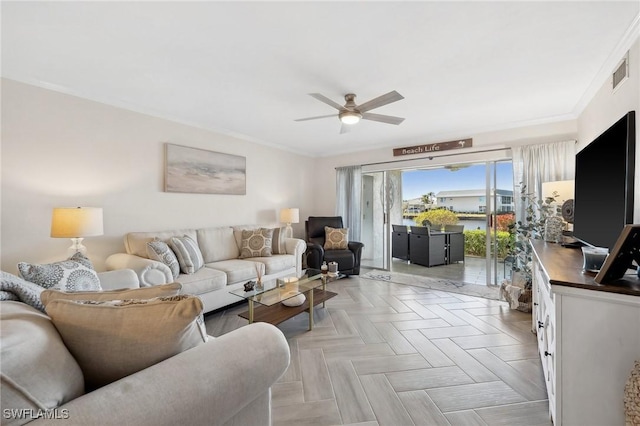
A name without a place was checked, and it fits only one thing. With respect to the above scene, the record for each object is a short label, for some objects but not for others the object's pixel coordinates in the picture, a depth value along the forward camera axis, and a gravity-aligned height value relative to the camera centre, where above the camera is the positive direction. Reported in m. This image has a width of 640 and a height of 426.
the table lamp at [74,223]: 2.37 -0.11
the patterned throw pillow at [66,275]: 1.52 -0.39
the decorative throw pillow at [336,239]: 4.90 -0.54
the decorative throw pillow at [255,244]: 3.94 -0.50
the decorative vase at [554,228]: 2.91 -0.22
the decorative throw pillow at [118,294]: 0.98 -0.33
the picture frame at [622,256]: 1.16 -0.21
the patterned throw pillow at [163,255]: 2.84 -0.47
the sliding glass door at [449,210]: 4.19 -0.02
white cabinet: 1.19 -0.63
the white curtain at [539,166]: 3.52 +0.58
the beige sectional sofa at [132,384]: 0.62 -0.47
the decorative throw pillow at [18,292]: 1.01 -0.31
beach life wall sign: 4.32 +1.04
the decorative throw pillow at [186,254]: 3.03 -0.51
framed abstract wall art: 3.59 +0.55
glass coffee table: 2.47 -0.85
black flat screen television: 1.48 +0.15
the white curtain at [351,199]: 5.51 +0.21
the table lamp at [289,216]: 4.92 -0.12
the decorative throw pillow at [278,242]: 4.22 -0.51
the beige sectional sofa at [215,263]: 2.64 -0.66
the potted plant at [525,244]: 3.11 -0.46
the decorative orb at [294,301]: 2.72 -0.92
